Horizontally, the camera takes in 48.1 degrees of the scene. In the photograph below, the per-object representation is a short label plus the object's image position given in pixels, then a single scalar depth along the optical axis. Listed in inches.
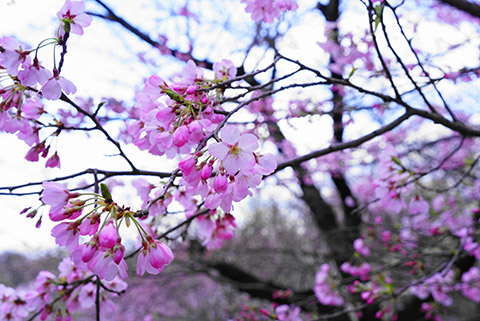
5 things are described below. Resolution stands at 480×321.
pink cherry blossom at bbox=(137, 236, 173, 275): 14.8
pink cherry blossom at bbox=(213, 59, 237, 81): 20.1
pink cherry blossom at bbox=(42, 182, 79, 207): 14.7
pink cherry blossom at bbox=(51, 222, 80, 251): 15.0
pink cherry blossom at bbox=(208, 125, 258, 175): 14.3
